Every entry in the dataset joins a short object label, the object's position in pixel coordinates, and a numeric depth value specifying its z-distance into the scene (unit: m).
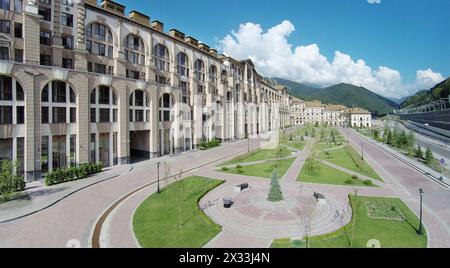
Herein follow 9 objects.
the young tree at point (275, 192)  21.84
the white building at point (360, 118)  153.62
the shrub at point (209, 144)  57.88
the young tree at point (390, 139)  63.16
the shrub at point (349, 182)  27.85
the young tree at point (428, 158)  37.83
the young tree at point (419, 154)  43.16
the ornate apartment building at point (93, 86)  27.42
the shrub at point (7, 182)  20.89
